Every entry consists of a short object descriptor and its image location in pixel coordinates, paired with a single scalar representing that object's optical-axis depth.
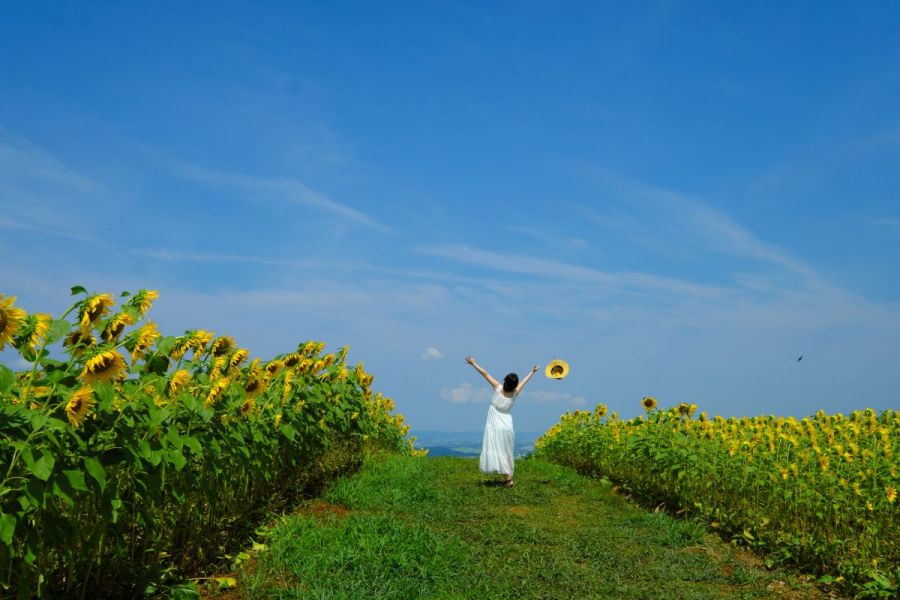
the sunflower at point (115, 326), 4.51
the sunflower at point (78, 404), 3.68
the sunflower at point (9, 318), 3.50
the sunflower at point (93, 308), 4.21
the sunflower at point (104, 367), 3.79
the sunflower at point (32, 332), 3.84
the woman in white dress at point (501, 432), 11.59
